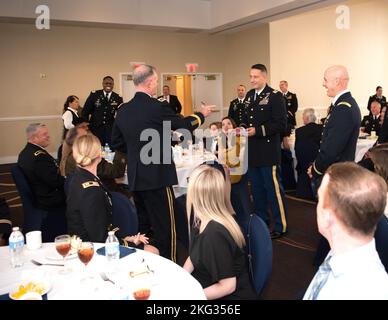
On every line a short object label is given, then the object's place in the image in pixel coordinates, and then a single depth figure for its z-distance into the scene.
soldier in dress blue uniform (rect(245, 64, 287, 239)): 4.34
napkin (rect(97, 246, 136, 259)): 2.14
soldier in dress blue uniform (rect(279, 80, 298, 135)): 10.21
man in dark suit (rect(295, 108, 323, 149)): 5.64
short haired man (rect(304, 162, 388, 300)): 1.27
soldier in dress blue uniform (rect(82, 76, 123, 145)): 8.80
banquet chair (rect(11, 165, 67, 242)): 3.81
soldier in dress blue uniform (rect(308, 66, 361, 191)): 3.41
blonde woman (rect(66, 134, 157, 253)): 2.45
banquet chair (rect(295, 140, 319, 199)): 5.69
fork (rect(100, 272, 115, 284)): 1.84
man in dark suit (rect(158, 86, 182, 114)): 10.88
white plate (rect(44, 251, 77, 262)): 2.12
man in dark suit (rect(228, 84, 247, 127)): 8.97
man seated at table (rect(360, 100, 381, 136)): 7.93
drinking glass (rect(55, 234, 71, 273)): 2.00
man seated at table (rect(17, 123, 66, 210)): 3.79
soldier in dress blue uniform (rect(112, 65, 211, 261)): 3.25
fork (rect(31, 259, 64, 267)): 2.05
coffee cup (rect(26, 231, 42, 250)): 2.25
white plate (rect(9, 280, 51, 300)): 1.72
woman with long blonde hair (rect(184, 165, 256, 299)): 1.95
